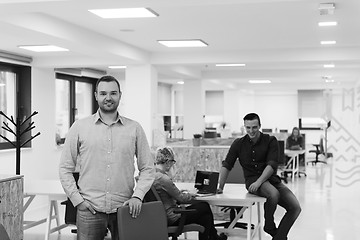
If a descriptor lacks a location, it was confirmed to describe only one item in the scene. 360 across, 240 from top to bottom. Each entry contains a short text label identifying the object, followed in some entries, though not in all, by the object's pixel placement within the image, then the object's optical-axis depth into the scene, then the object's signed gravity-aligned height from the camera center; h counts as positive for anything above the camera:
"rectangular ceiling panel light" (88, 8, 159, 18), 5.71 +1.11
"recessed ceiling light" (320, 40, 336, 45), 8.19 +1.09
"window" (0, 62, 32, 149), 9.18 +0.35
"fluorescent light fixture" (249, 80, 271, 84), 15.76 +0.94
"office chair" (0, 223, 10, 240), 2.55 -0.60
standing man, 2.91 -0.31
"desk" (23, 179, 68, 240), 5.41 -0.83
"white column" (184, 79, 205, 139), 13.05 +0.09
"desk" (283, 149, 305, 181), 12.38 -1.24
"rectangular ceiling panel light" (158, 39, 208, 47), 8.01 +1.08
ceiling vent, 5.36 +1.07
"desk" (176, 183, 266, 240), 4.91 -0.83
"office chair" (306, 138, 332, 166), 15.96 -1.26
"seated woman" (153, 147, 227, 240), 4.74 -0.77
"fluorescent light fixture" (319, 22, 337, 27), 6.53 +1.10
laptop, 5.18 -0.72
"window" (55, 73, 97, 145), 11.32 +0.28
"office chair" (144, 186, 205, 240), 4.64 -1.05
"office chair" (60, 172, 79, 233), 5.56 -1.11
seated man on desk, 5.11 -0.58
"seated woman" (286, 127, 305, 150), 13.02 -0.74
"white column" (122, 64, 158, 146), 9.38 +0.29
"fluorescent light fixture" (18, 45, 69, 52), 8.06 +1.02
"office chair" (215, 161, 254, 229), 6.59 -0.85
